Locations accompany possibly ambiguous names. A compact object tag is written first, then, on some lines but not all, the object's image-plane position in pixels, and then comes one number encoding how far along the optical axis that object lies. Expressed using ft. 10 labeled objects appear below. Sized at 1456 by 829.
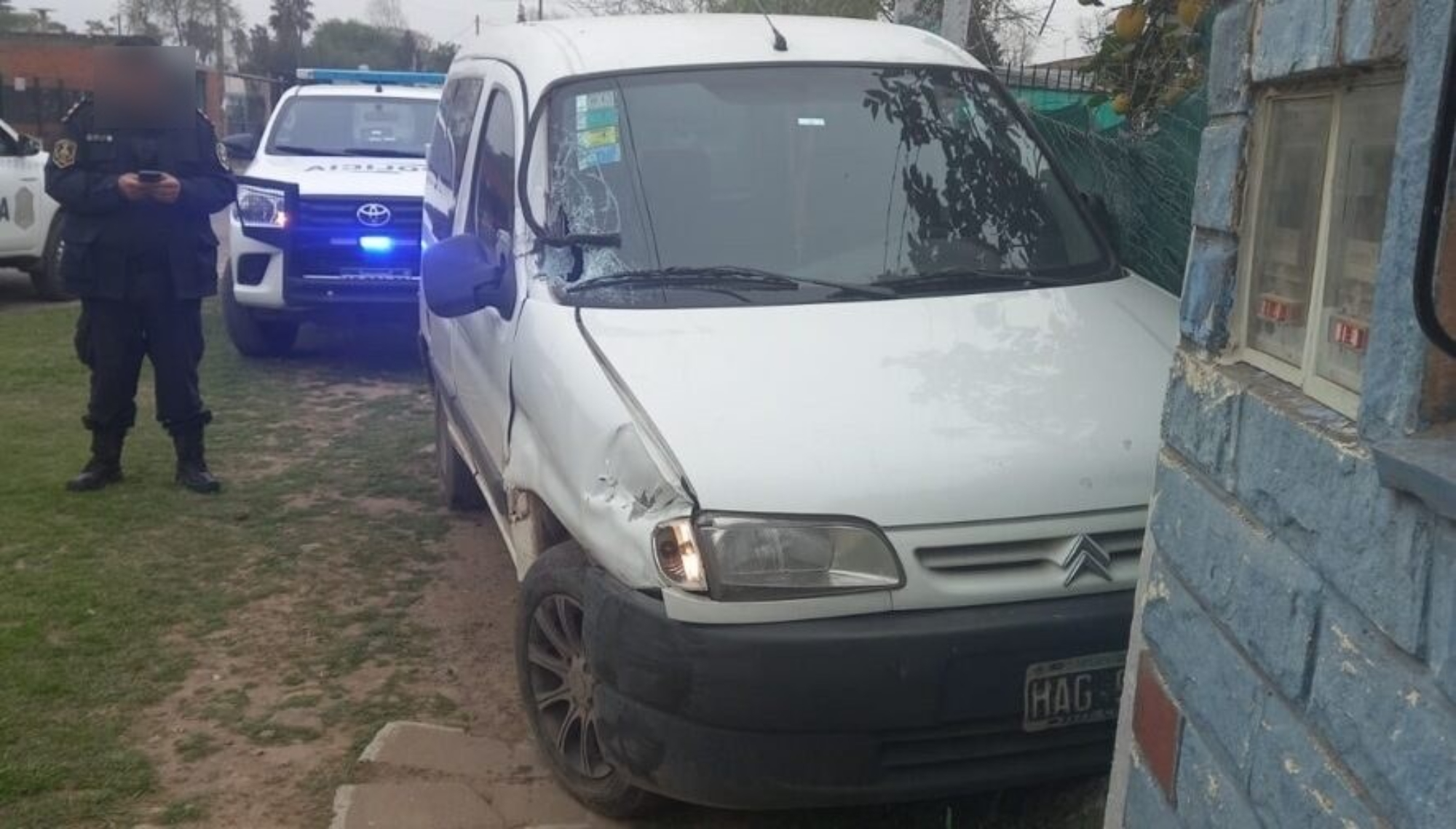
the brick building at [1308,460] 4.57
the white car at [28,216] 37.65
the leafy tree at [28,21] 190.29
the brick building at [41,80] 108.17
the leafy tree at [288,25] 217.36
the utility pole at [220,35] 181.80
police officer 18.86
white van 9.67
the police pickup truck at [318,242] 28.78
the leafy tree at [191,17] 172.04
